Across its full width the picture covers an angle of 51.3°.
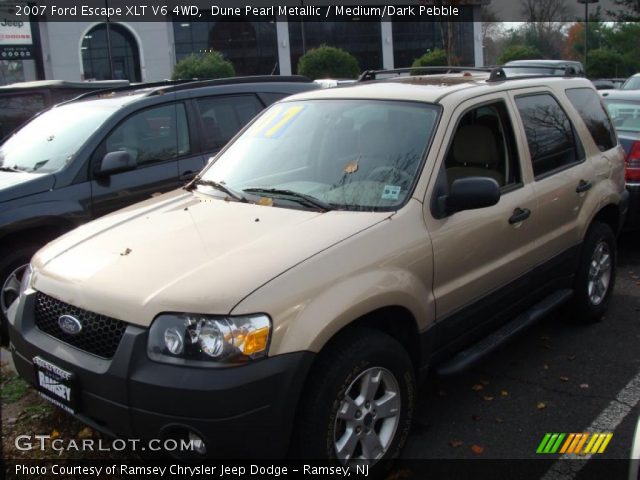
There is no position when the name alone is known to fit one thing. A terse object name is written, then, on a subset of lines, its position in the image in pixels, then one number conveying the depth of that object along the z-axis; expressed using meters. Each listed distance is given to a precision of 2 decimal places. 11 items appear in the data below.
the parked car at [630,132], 6.67
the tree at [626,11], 52.53
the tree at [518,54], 35.66
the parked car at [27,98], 8.61
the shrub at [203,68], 30.81
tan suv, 2.65
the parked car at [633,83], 18.78
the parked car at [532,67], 16.79
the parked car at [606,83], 22.72
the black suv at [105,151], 4.95
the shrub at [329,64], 31.44
